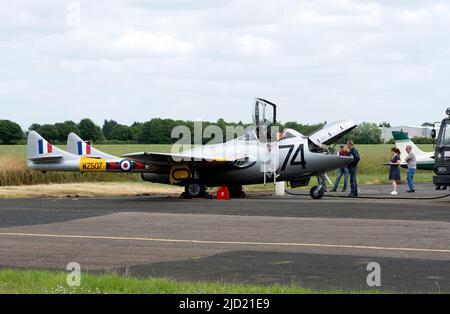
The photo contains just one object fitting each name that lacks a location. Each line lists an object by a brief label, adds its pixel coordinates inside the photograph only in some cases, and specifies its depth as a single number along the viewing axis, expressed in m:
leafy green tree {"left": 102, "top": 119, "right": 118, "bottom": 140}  74.59
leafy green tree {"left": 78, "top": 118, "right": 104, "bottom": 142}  66.12
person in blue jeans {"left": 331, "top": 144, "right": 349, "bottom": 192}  27.64
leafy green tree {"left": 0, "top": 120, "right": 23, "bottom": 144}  70.25
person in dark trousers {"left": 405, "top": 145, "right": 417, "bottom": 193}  29.08
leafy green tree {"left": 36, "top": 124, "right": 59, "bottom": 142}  61.62
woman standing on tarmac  28.98
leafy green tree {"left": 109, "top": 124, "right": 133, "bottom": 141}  71.81
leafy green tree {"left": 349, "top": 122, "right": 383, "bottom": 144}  83.56
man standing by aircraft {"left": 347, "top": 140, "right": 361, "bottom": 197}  26.27
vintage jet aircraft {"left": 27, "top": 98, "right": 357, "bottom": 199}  25.55
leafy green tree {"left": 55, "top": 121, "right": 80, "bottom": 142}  61.71
